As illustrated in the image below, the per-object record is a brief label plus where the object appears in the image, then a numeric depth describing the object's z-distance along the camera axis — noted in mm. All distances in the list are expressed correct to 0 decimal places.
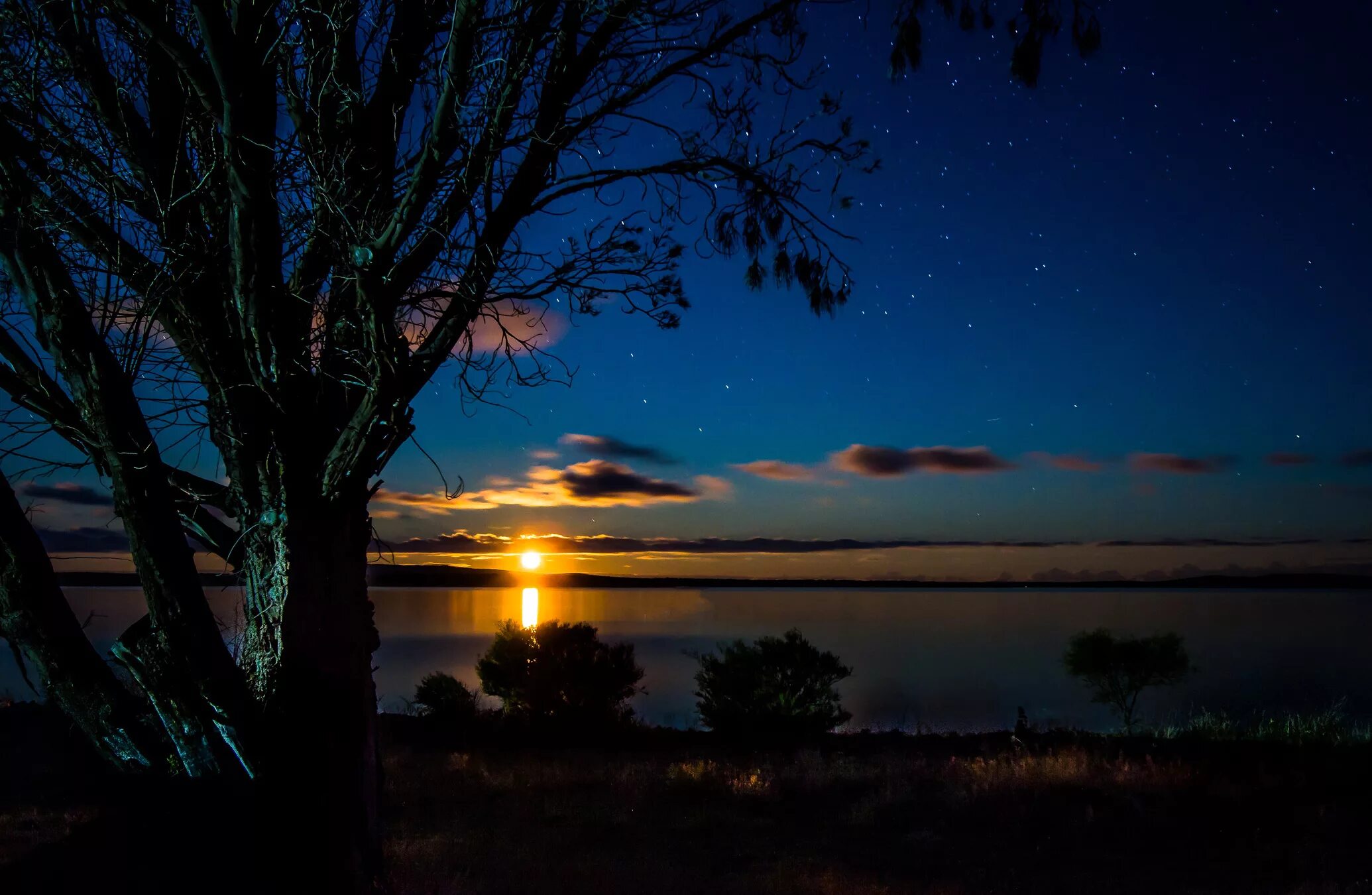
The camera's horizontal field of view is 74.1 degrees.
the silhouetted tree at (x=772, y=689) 17859
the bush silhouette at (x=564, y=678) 17203
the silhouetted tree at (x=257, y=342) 4629
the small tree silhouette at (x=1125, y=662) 24172
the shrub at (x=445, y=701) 16969
